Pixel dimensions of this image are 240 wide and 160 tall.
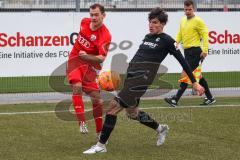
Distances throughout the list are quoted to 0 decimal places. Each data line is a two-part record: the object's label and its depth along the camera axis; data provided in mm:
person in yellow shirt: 25613
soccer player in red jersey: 17159
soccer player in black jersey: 15964
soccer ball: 22810
